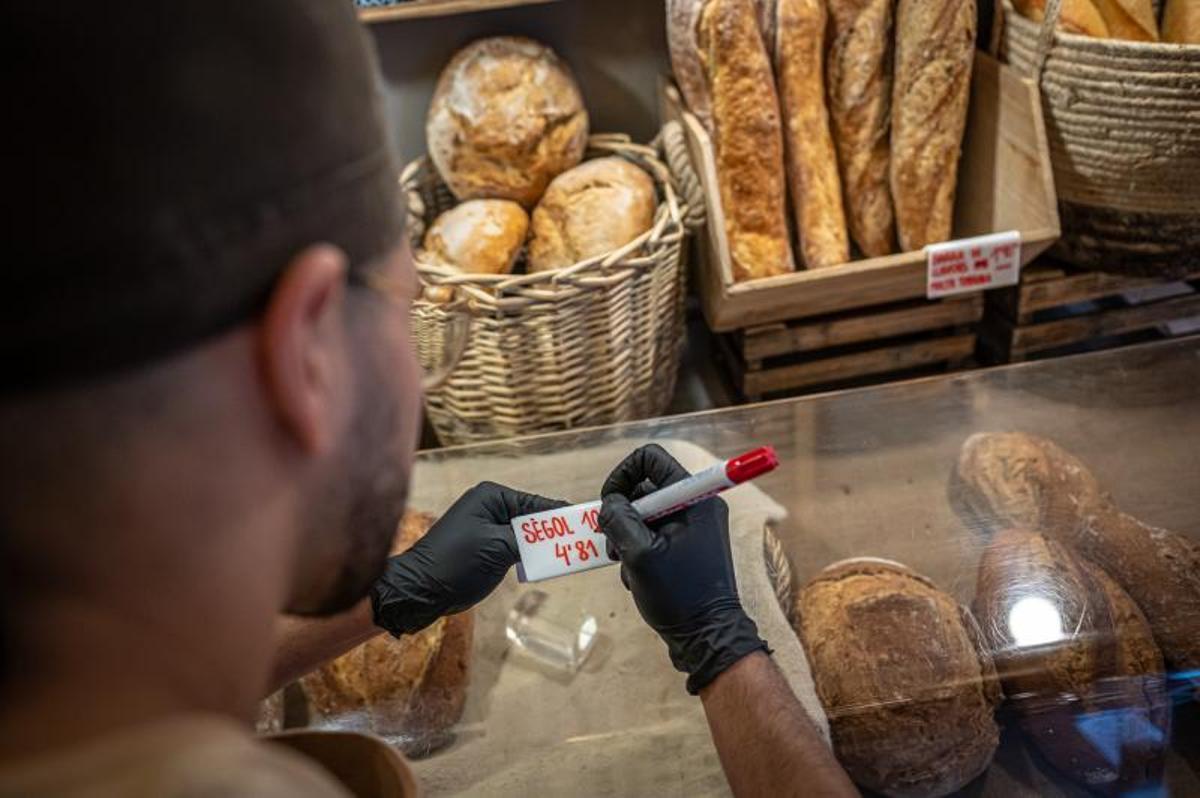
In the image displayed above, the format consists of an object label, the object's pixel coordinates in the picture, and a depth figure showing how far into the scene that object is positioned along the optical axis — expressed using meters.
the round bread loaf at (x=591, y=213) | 1.72
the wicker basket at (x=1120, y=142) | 1.56
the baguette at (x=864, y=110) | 1.74
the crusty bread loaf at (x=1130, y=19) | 1.67
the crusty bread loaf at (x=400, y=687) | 1.20
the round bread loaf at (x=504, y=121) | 1.83
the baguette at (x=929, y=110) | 1.71
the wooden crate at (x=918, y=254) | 1.66
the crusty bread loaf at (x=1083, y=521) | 1.16
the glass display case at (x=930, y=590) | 1.10
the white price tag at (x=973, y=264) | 1.66
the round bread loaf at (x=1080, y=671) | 1.08
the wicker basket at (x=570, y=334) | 1.58
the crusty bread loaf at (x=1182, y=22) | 1.63
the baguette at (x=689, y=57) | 1.73
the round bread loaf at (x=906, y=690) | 1.09
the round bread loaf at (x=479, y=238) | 1.73
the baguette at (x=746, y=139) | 1.67
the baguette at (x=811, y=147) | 1.73
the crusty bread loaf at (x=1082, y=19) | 1.66
